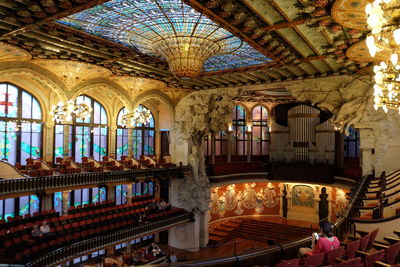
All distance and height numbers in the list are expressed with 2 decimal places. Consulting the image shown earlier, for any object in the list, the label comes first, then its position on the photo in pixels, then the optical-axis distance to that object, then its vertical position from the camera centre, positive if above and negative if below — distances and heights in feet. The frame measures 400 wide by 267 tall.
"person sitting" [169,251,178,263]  49.81 -18.67
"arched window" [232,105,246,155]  82.07 +2.23
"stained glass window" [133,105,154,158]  72.18 -0.40
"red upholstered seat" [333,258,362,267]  15.07 -5.89
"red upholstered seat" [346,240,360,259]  18.04 -6.27
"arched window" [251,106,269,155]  82.43 +1.49
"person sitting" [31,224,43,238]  39.65 -11.86
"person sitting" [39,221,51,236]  40.68 -11.71
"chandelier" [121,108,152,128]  59.52 +3.77
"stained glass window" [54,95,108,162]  58.80 +0.38
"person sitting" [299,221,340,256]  17.08 -5.52
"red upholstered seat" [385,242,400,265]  17.46 -6.22
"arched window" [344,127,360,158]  72.33 -1.51
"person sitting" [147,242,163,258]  52.49 -18.65
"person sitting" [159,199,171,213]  62.36 -13.31
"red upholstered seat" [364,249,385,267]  16.50 -6.21
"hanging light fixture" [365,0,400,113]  13.80 +4.87
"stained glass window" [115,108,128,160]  68.64 -0.61
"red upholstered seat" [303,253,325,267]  15.85 -6.08
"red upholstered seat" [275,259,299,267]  14.99 -5.86
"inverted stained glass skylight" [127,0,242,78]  30.37 +10.90
